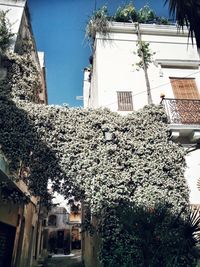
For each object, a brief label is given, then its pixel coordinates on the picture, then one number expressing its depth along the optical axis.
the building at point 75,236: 34.09
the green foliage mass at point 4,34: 10.57
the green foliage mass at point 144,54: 11.59
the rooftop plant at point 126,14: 13.13
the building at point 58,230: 32.25
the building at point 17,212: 8.70
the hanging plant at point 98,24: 12.35
